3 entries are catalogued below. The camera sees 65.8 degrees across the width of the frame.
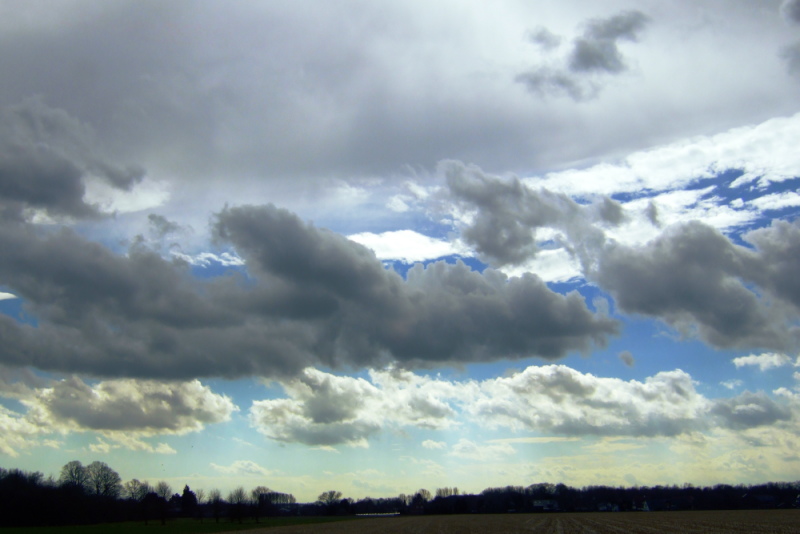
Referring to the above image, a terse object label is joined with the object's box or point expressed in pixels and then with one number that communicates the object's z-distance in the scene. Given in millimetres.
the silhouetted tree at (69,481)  185812
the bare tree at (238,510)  178900
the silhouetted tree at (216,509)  193600
